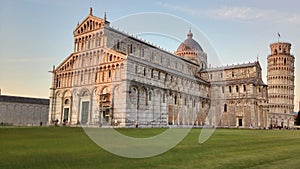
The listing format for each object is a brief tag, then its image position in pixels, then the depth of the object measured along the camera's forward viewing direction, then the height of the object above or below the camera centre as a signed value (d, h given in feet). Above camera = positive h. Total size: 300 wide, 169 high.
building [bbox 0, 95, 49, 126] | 209.46 -0.30
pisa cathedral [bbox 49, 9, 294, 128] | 151.23 +15.82
